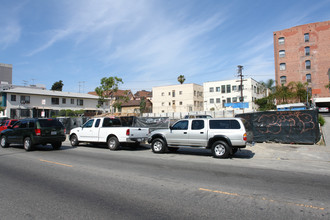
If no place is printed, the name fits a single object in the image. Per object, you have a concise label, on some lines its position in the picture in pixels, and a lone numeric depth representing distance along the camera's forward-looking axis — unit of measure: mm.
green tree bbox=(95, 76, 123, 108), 46969
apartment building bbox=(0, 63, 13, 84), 98875
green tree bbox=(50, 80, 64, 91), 102188
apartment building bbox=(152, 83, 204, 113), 65688
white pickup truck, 13336
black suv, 12953
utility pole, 50400
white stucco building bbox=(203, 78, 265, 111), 59906
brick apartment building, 53719
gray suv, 10633
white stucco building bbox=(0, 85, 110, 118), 42344
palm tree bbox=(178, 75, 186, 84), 74812
